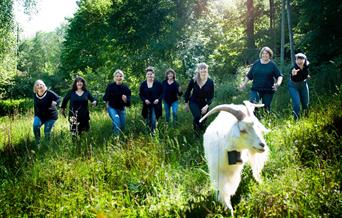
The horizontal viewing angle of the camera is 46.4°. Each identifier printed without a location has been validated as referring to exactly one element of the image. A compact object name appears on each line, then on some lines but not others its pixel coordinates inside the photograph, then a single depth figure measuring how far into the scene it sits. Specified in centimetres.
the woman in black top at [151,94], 999
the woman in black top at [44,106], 966
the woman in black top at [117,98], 987
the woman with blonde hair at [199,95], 880
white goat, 511
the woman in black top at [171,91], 1077
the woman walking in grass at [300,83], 926
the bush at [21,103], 2983
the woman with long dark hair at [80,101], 956
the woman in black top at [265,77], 905
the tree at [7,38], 1811
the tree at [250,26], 2962
